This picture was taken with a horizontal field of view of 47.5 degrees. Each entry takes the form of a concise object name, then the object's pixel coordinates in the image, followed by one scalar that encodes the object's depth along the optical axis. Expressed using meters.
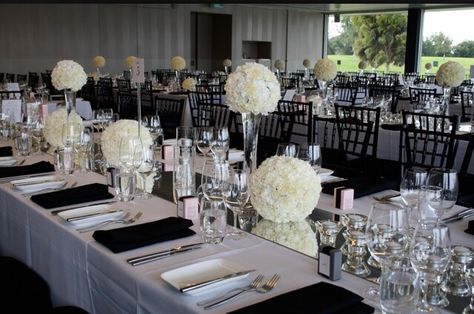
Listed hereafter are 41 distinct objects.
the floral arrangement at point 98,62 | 11.52
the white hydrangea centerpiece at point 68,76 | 4.30
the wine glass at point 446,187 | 2.10
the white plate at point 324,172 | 2.94
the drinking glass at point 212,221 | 1.90
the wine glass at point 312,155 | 2.70
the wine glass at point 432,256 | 1.50
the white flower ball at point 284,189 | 2.08
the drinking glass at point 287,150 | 2.60
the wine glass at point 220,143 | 3.14
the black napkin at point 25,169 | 2.95
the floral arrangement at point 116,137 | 2.90
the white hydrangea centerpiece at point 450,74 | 6.14
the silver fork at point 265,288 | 1.45
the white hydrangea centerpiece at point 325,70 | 7.23
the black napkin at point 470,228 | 2.06
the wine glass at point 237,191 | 2.21
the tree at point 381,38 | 19.94
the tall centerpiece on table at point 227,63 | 13.88
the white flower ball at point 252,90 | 2.56
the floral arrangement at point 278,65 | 12.88
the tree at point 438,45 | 18.45
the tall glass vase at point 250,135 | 2.65
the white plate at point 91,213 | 2.13
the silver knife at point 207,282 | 1.50
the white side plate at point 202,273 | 1.55
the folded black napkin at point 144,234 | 1.87
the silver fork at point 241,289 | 1.47
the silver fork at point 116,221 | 2.10
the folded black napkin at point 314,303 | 1.36
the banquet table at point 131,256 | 1.58
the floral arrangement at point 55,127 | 3.51
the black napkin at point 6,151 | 3.47
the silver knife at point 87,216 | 2.15
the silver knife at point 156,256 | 1.75
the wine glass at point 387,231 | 1.59
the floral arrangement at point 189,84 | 9.25
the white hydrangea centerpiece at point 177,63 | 11.09
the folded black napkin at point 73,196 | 2.39
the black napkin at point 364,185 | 2.59
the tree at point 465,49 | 18.02
